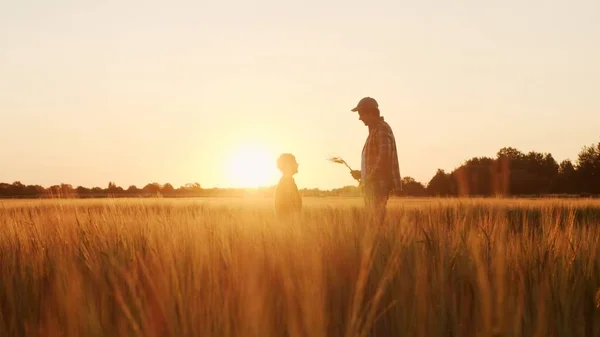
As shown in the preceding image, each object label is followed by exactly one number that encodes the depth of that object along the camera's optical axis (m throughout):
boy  8.20
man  7.29
